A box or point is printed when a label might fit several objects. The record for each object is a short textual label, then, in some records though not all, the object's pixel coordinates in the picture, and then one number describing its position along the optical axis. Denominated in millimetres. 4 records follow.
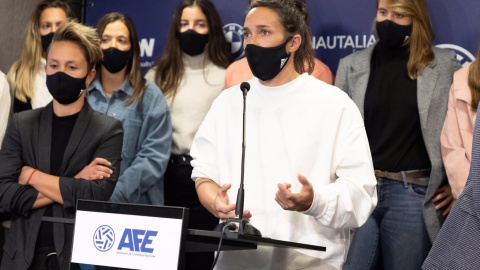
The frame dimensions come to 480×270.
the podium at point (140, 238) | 2162
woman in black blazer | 3250
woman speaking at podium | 2715
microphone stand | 2293
